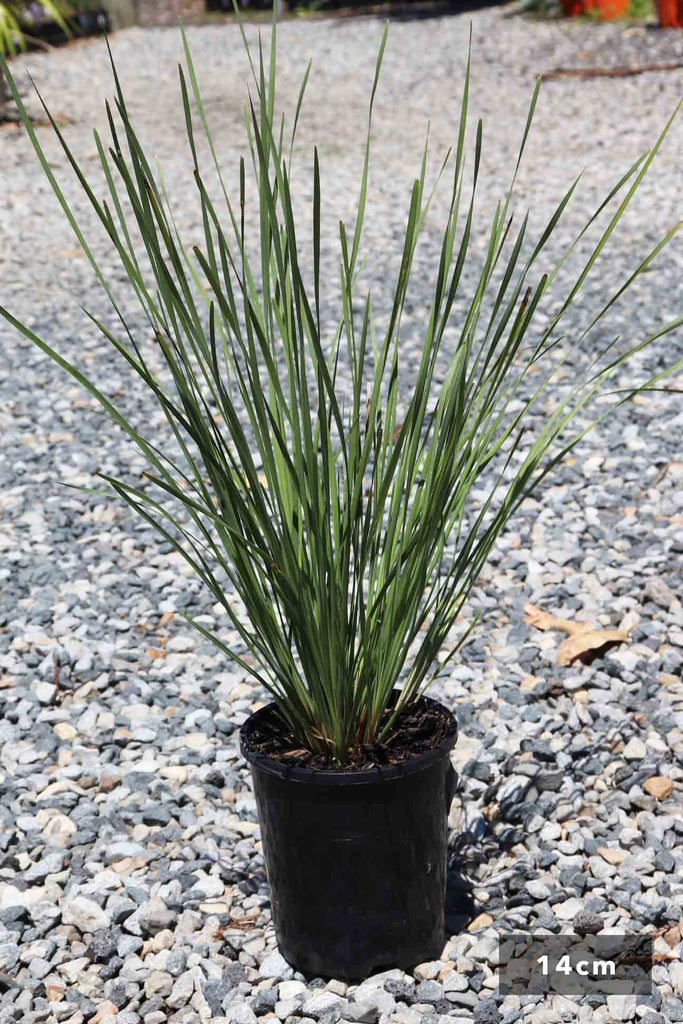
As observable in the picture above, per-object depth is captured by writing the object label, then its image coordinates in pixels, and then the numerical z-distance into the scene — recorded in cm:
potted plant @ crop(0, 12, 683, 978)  125
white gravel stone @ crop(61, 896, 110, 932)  166
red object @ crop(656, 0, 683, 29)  852
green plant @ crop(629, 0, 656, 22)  936
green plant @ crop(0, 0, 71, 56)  573
